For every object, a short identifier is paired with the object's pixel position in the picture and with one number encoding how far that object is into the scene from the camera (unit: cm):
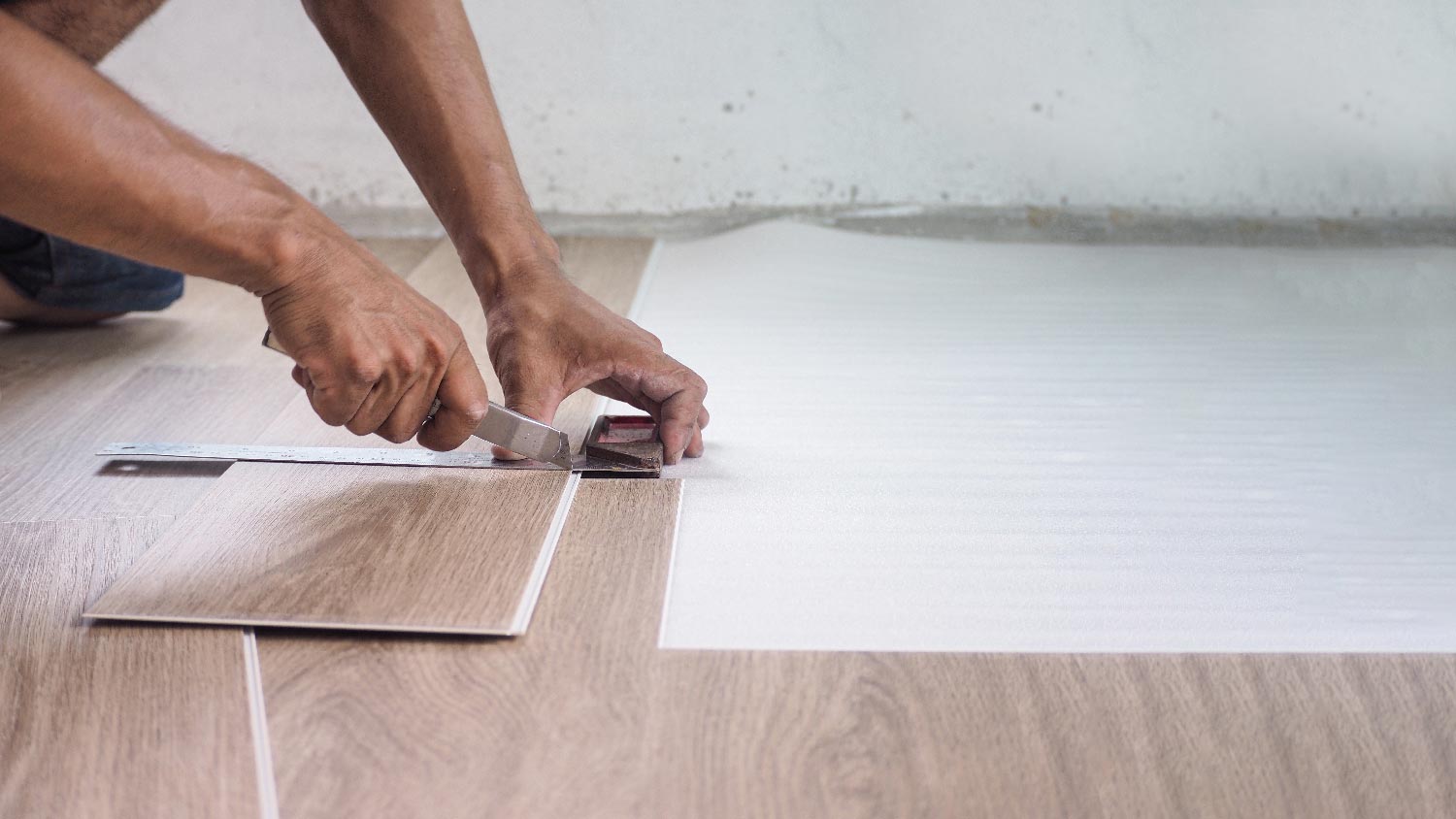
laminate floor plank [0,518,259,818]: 94
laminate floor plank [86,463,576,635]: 116
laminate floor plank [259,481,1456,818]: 94
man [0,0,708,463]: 107
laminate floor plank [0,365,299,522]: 146
